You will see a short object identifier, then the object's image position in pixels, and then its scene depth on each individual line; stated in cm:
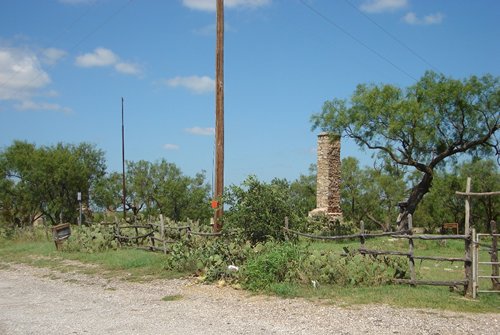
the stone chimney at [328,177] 2938
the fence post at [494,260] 959
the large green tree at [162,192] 4919
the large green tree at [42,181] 3397
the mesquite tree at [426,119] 2523
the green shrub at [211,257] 1209
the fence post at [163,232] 1722
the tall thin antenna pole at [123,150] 3597
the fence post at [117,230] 2000
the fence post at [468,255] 941
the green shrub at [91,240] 1923
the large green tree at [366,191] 5041
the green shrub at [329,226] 2550
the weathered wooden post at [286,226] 1326
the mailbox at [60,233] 2041
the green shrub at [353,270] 1034
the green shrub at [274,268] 1072
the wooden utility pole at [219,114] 1475
